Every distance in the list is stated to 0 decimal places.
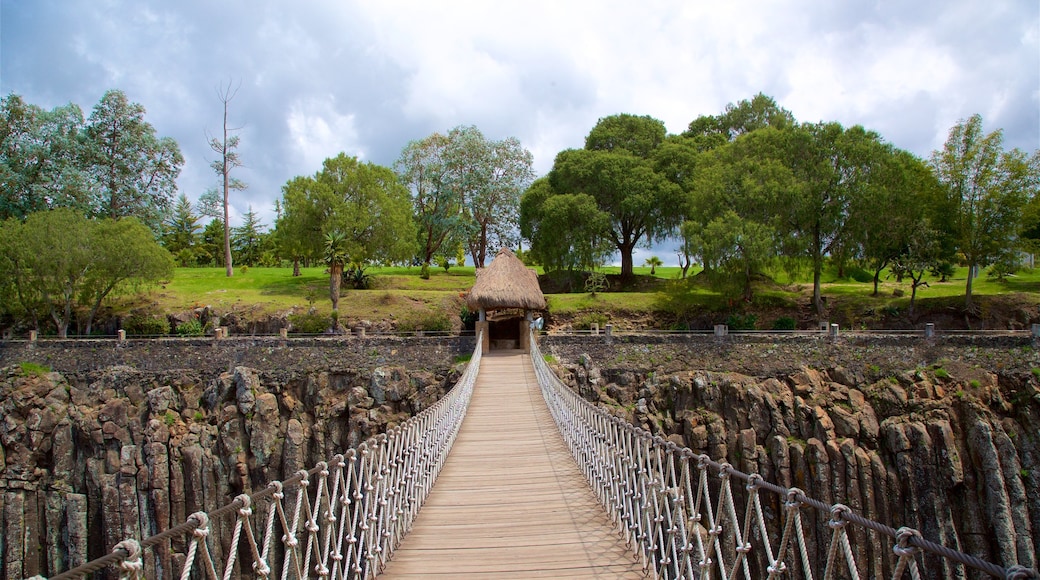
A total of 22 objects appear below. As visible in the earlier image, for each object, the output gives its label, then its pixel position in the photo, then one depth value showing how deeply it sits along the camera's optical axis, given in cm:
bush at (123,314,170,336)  2447
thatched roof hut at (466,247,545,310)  2038
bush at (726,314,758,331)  2497
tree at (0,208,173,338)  2316
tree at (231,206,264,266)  5734
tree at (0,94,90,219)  3138
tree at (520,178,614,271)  3105
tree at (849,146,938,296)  2408
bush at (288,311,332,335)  2497
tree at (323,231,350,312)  2681
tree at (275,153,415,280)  3103
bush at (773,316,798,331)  2428
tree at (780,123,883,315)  2459
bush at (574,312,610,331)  2630
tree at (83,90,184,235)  3512
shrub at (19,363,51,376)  1998
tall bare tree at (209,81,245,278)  3903
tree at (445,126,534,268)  3919
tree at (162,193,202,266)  4981
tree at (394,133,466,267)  3925
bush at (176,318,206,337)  2384
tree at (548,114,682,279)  3175
